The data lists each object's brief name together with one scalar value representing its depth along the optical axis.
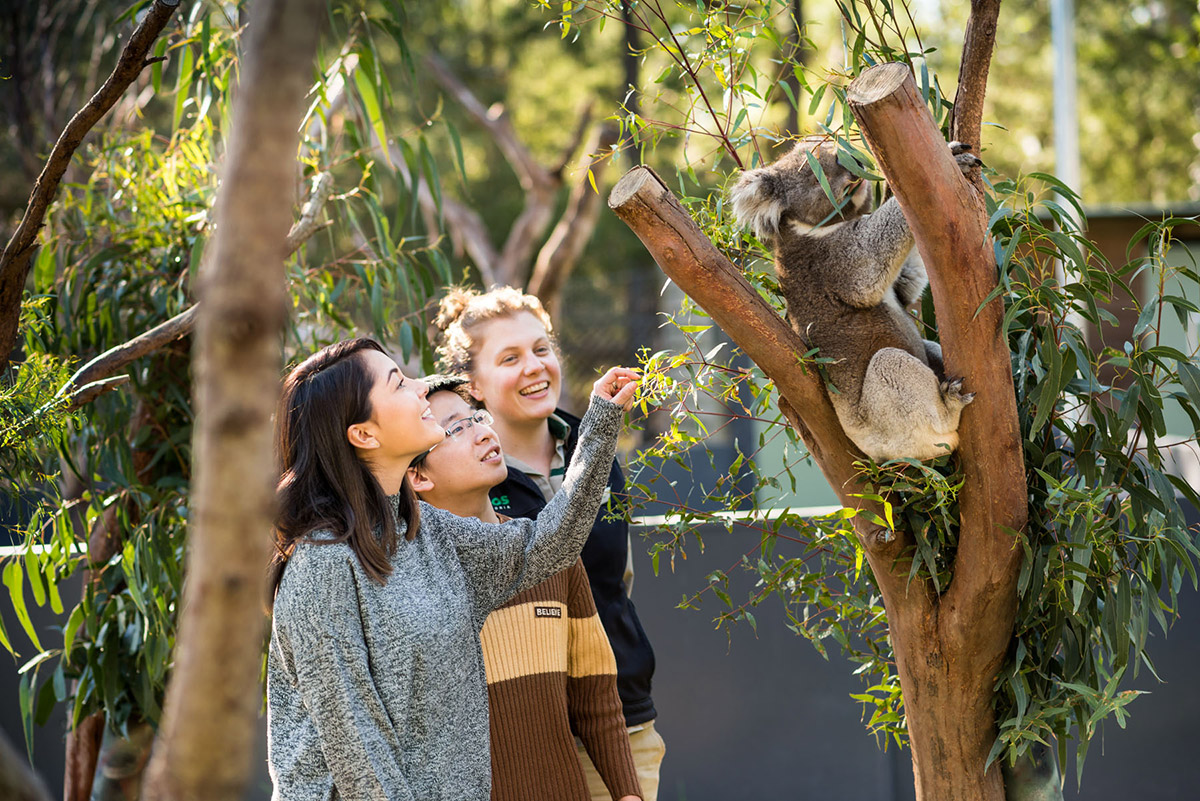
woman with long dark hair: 5.19
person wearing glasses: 5.53
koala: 5.58
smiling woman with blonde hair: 5.87
